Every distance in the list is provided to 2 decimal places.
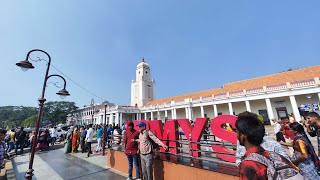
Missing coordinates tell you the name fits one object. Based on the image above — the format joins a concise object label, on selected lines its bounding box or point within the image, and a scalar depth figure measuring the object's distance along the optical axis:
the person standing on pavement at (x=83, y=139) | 11.01
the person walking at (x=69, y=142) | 11.26
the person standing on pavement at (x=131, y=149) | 4.99
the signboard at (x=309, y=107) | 20.88
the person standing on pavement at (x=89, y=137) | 9.40
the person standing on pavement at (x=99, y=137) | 10.82
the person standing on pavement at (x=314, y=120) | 3.24
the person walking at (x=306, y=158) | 2.46
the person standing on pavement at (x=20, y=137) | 11.76
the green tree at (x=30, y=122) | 69.06
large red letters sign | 3.87
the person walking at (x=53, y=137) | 15.43
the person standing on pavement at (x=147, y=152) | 4.30
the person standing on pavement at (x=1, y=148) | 4.16
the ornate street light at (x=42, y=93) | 4.56
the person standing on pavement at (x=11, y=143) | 11.78
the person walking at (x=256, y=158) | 1.26
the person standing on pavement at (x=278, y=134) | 6.83
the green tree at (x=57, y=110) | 80.00
